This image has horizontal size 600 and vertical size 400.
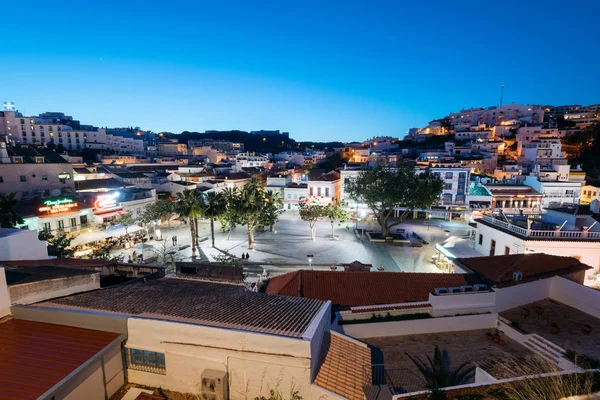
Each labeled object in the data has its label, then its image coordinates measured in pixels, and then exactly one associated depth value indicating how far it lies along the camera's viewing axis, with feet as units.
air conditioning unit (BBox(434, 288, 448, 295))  51.35
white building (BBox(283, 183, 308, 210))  186.19
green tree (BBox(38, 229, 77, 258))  77.20
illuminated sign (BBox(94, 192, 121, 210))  113.14
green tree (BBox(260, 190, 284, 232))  120.04
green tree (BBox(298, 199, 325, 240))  122.01
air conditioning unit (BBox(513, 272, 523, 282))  55.10
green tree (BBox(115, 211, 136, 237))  112.19
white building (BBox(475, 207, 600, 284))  69.41
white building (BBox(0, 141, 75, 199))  129.08
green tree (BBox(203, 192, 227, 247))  108.58
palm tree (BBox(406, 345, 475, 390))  32.24
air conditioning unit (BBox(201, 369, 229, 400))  25.81
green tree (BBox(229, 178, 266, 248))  111.65
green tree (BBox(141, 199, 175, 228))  126.11
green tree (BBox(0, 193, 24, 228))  80.23
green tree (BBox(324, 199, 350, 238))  126.41
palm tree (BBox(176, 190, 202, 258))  104.32
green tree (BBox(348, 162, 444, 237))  122.21
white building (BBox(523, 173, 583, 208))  153.38
